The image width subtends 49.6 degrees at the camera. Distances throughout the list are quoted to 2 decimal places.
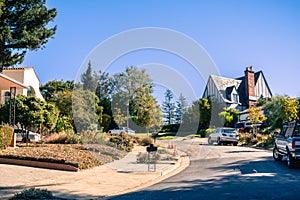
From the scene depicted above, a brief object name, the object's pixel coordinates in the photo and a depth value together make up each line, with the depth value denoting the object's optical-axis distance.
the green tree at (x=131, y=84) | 31.00
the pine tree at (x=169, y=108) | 49.21
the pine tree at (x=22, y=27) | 21.58
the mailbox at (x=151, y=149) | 13.26
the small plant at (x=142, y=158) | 15.87
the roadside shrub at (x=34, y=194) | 7.36
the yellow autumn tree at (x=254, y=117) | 30.06
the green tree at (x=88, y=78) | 58.77
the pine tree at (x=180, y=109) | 46.45
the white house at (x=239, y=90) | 50.22
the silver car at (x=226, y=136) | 26.97
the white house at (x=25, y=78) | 32.44
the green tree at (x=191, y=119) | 44.96
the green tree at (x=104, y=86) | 46.73
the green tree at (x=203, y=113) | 45.53
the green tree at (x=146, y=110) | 27.34
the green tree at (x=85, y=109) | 37.00
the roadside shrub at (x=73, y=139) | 20.88
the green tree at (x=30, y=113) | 20.58
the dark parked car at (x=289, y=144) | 12.50
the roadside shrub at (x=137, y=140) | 28.34
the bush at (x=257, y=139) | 24.39
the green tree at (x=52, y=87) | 57.40
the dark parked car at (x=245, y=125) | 35.67
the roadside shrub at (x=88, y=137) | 20.62
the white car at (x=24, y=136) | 23.42
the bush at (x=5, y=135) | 15.62
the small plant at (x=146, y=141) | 27.77
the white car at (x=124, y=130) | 35.20
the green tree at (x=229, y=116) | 44.84
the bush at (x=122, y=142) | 20.48
